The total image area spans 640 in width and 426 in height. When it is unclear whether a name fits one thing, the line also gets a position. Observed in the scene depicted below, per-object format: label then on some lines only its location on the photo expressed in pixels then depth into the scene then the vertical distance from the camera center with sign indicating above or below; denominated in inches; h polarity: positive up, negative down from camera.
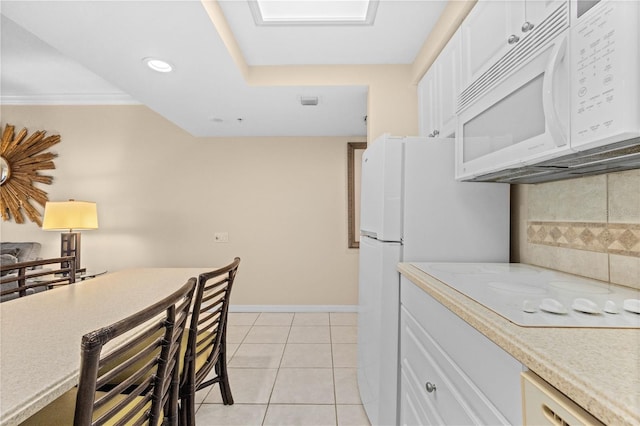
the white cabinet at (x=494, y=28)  38.5 +27.7
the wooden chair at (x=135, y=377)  25.1 -16.4
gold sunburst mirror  146.1 +20.6
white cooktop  28.5 -9.3
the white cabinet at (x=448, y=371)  26.5 -17.2
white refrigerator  60.8 +0.4
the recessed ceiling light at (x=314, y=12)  69.7 +47.1
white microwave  26.5 +12.8
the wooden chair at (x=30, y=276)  59.9 -13.6
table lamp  124.0 -3.5
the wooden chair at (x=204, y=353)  51.8 -28.0
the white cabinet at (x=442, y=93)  62.6 +28.0
